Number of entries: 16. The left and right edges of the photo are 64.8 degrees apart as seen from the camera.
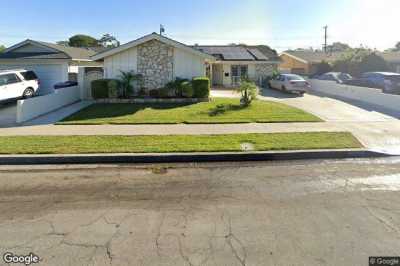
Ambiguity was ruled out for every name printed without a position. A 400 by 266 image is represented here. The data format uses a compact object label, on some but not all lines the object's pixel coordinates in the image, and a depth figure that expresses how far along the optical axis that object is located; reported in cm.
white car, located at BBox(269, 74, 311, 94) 2217
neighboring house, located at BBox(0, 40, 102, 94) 2019
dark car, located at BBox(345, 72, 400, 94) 2117
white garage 2019
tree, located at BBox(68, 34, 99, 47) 5384
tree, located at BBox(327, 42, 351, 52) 9076
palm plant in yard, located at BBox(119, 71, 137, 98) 1742
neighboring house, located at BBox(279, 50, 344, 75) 4309
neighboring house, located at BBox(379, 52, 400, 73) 3888
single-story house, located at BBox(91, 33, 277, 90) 1770
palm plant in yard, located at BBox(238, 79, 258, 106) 1504
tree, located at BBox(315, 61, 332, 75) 3691
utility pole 6763
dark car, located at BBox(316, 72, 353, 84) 2853
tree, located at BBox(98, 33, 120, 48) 7198
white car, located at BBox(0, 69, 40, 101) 1573
